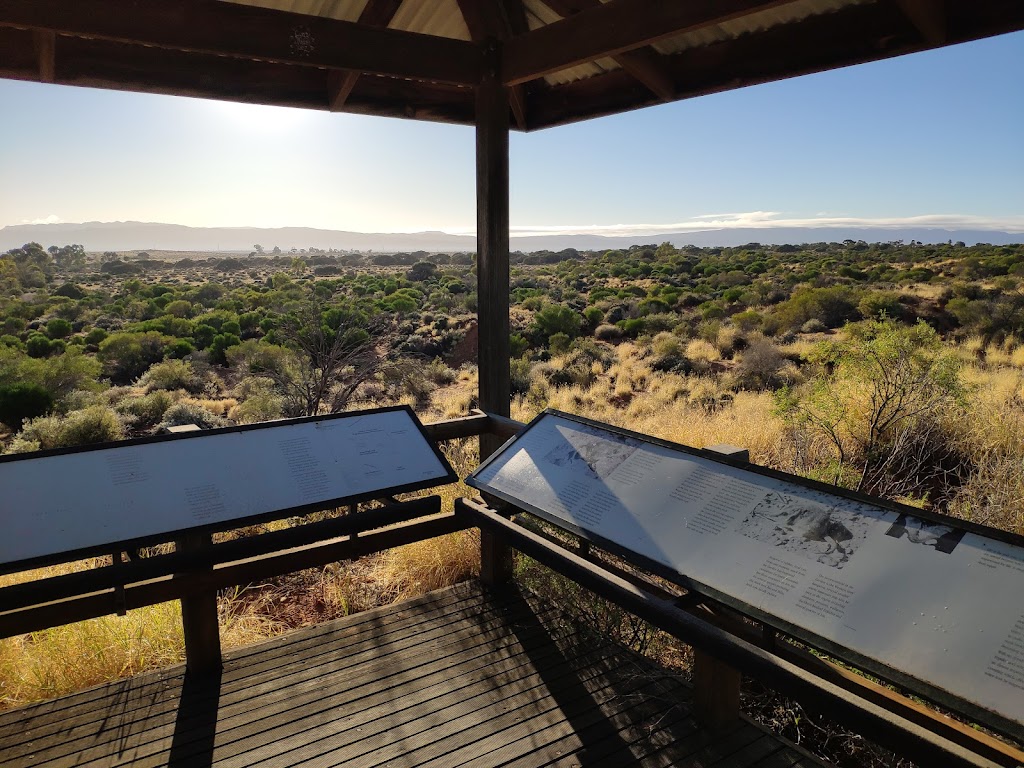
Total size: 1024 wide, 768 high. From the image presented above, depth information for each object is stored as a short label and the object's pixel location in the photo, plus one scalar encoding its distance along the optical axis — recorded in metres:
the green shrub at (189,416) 11.46
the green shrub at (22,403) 12.19
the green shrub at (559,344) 17.52
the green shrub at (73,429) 10.48
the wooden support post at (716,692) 2.63
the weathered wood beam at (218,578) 2.52
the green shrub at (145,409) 12.65
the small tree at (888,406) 6.86
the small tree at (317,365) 7.93
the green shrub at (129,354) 17.09
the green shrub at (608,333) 20.17
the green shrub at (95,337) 19.59
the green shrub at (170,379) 15.09
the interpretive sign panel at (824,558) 1.56
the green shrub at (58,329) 20.60
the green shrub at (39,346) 18.55
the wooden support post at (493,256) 3.60
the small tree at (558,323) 19.73
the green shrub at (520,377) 13.94
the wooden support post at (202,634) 2.99
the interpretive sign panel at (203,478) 2.47
